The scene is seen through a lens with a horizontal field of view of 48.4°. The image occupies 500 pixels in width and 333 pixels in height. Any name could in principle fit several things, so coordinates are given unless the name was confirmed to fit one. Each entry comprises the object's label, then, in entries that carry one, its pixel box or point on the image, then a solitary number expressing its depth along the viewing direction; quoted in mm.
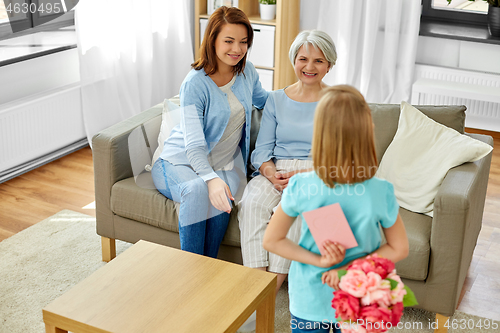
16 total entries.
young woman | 2062
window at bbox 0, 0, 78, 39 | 3367
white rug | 2096
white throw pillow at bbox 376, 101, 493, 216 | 2092
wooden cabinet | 4164
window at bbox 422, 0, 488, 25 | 4383
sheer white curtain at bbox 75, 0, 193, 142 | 3609
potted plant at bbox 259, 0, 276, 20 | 4172
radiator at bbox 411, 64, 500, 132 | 3910
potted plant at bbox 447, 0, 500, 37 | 4051
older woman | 2045
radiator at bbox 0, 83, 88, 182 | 3254
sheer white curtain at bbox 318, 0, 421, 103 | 4176
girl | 1164
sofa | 1888
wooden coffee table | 1458
